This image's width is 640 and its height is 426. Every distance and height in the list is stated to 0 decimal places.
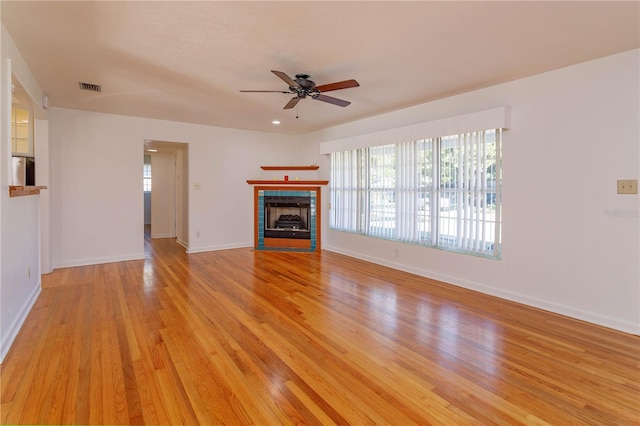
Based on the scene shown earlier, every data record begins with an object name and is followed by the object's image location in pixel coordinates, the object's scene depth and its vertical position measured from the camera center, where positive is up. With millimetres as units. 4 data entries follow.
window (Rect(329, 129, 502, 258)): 3898 +206
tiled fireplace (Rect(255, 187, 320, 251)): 6598 -282
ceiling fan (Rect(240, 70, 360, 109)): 3143 +1215
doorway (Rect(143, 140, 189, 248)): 7891 +262
